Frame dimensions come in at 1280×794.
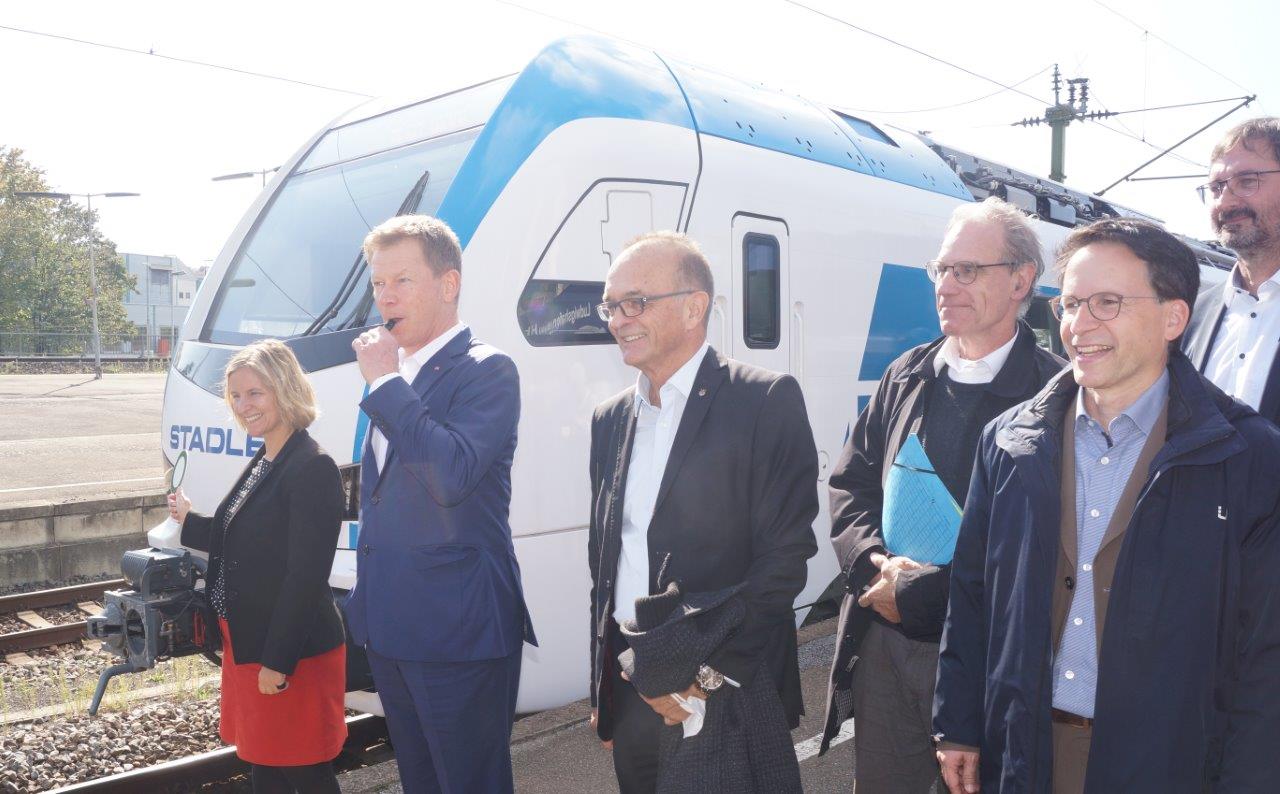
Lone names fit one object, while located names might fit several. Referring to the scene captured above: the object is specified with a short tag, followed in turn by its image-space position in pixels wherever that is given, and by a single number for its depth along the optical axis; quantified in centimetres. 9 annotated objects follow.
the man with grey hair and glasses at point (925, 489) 246
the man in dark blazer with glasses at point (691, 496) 224
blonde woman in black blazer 289
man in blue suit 243
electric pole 2030
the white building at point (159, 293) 6088
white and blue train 370
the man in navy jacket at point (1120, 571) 175
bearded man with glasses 261
